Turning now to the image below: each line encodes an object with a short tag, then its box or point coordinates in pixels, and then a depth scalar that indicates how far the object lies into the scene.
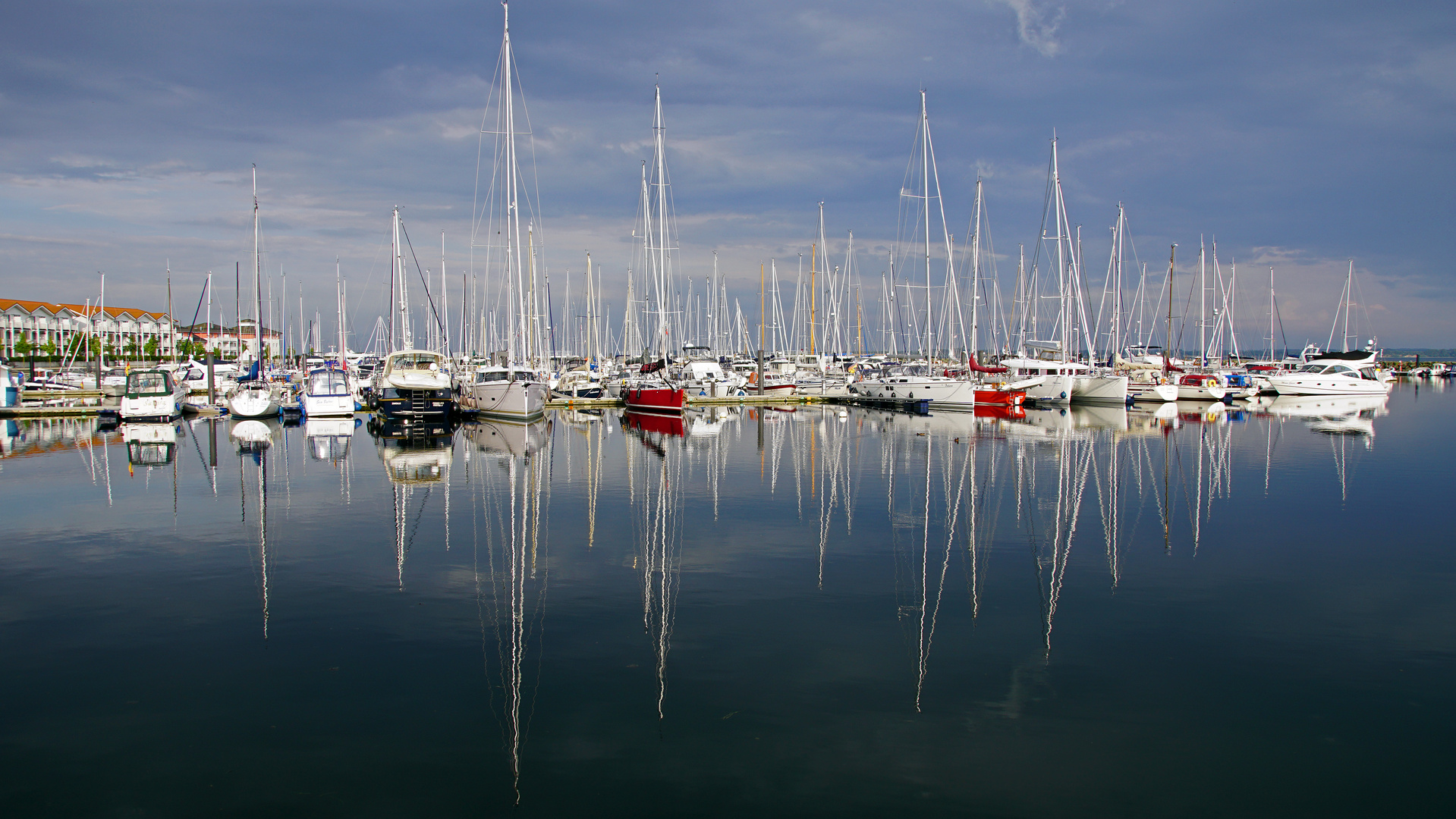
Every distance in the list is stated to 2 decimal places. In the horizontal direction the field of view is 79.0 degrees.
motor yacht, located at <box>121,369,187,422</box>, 42.47
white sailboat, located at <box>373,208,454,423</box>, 38.50
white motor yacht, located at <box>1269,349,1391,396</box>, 67.38
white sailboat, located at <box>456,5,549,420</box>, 40.16
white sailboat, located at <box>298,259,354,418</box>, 44.75
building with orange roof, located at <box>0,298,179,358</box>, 132.00
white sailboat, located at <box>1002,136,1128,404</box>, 53.81
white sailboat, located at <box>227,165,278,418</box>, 44.27
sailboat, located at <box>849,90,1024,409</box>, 47.47
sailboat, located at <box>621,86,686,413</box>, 44.53
